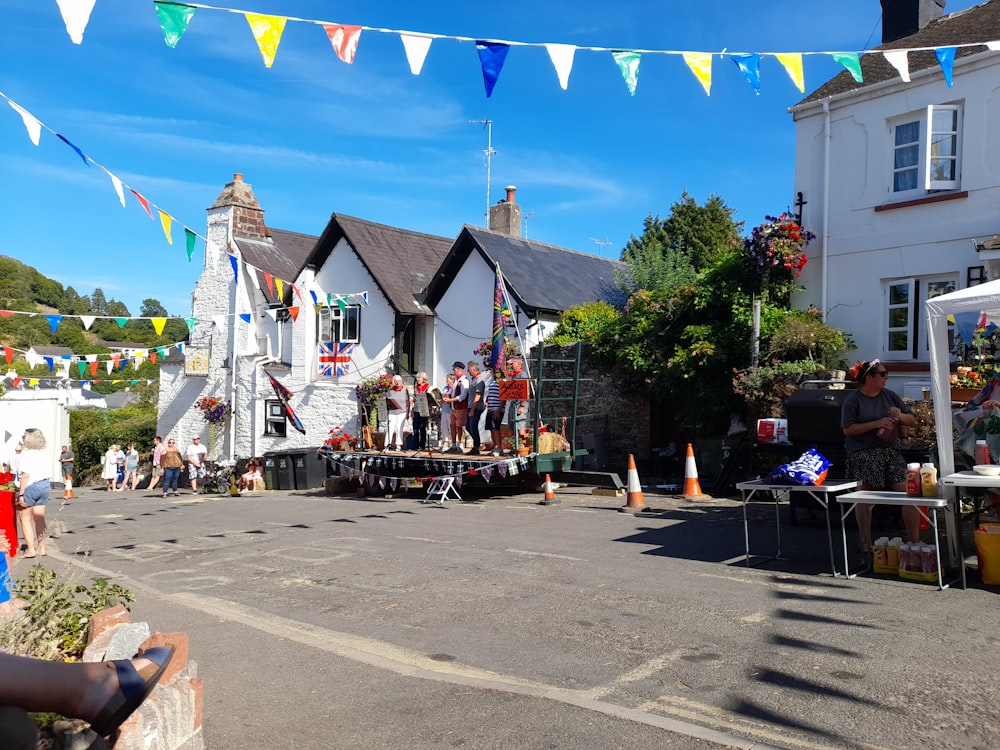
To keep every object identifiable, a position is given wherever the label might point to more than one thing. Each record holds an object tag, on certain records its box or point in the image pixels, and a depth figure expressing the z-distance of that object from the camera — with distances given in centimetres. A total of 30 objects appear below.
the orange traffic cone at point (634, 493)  1225
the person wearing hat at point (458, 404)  1550
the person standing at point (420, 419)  1866
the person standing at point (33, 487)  1007
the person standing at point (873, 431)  736
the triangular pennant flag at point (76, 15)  629
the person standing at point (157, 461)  2489
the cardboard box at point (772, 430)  1142
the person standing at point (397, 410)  1775
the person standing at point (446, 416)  1595
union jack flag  2488
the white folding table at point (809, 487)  719
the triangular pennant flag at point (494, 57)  787
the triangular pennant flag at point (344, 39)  785
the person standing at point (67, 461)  2619
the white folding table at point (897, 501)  645
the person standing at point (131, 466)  2720
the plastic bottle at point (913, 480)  680
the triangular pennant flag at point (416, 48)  786
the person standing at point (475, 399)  1519
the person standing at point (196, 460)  2447
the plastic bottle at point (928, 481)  686
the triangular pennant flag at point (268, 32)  738
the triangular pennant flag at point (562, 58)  809
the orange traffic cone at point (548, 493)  1366
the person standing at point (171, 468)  2173
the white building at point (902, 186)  1313
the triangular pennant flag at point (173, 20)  709
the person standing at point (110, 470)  2741
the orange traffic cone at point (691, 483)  1285
